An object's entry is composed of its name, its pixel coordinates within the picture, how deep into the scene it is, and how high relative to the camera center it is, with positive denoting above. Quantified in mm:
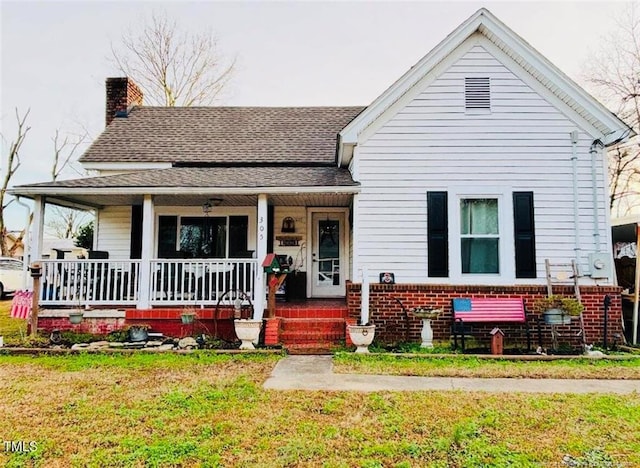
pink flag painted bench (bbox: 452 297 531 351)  7918 -775
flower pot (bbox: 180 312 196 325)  8102 -945
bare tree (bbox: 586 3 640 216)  19047 +8752
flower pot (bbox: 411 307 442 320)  7664 -789
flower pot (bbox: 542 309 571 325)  7531 -831
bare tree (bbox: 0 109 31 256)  26925 +7163
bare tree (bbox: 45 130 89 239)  29734 +7559
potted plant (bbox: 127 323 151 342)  7863 -1198
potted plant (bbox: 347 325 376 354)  7344 -1146
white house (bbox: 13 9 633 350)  8297 +1536
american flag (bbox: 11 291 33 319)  8422 -745
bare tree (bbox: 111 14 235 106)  25469 +12213
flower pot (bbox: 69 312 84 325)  8305 -964
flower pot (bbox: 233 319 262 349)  7531 -1102
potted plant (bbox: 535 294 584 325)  7508 -706
